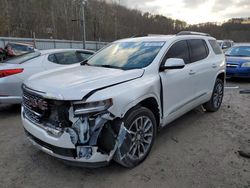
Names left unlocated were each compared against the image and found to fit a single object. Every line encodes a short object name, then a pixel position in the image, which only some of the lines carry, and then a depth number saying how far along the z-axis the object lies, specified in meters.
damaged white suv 2.48
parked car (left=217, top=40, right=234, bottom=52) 17.87
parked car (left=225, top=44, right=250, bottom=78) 8.64
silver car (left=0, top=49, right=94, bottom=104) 4.69
